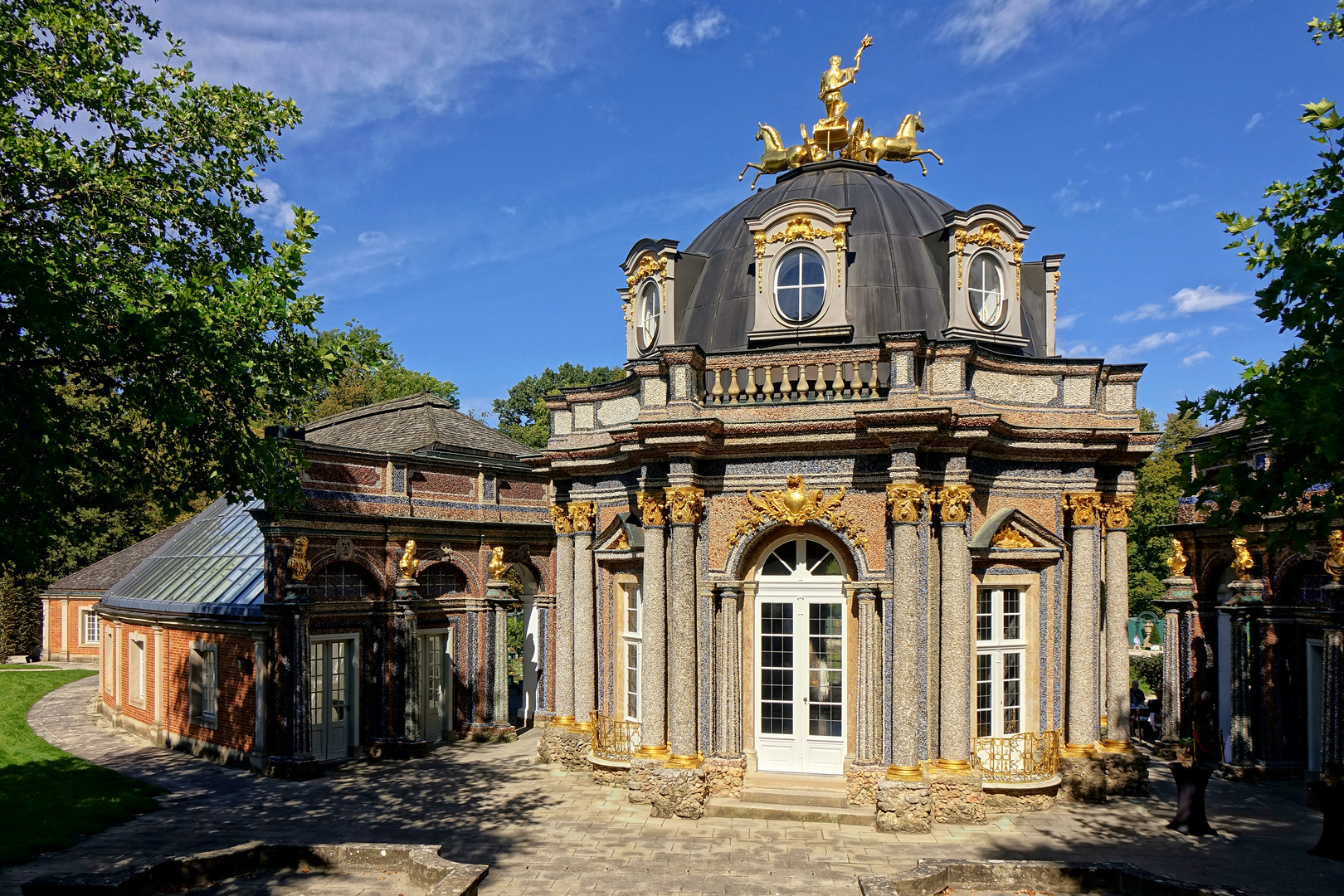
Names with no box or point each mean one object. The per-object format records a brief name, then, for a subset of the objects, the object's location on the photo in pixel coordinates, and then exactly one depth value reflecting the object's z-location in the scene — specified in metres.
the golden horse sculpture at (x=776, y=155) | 20.84
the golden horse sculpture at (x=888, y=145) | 20.73
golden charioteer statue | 20.50
